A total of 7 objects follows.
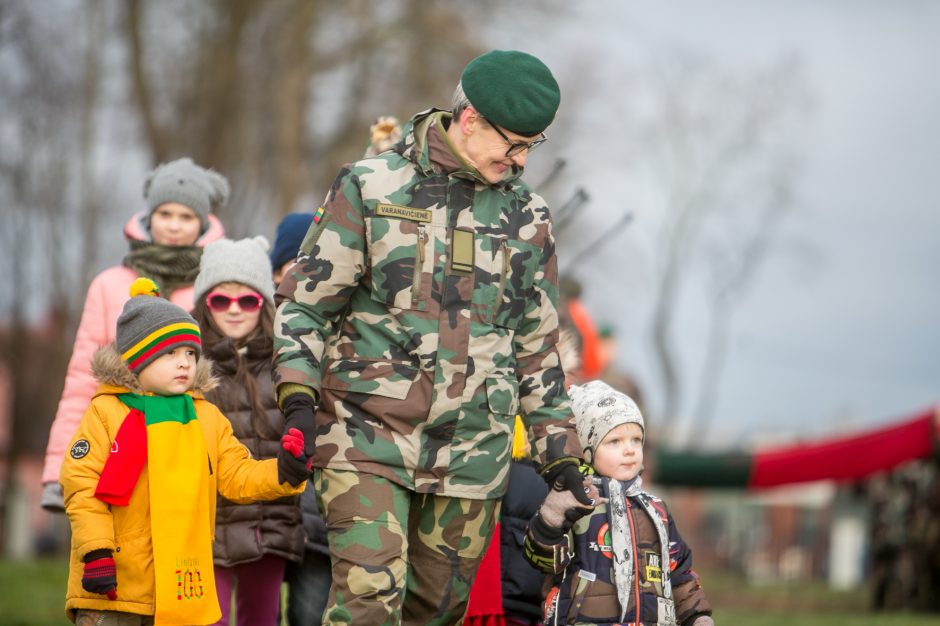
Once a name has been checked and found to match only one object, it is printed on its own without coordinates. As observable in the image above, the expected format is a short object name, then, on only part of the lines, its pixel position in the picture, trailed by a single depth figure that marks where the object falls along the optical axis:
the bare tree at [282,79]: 46.53
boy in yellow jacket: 9.59
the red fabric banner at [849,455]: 30.69
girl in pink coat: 12.00
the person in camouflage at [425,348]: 9.29
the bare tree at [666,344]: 83.81
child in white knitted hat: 9.84
